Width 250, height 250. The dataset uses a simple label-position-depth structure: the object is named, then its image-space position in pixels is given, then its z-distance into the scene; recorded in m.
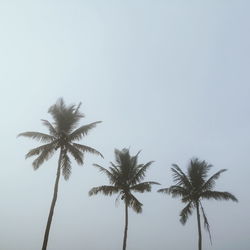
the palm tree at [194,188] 27.13
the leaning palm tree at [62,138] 22.62
